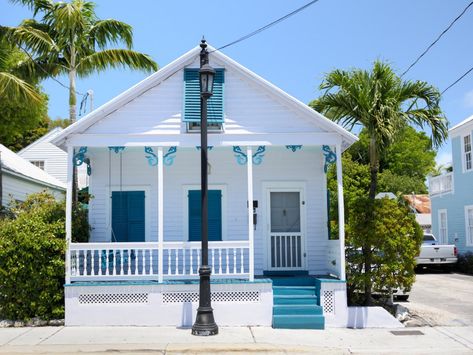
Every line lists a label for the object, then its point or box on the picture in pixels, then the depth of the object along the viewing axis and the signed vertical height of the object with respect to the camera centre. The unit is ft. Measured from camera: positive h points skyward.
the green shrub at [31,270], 35.94 -2.30
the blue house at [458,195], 75.20 +5.21
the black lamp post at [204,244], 32.78 -0.68
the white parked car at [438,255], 71.77 -3.27
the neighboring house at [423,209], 149.79 +6.01
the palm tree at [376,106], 37.91 +8.87
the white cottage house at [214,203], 36.37 +2.39
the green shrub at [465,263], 71.56 -4.39
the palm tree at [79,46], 53.21 +18.79
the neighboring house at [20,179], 62.18 +6.76
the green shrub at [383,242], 37.14 -0.77
